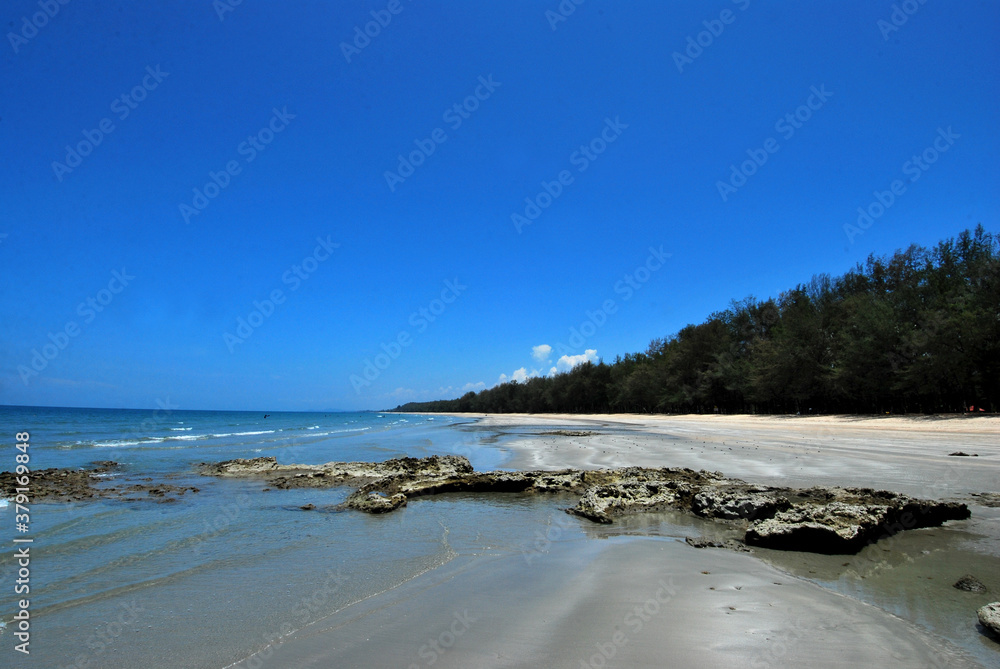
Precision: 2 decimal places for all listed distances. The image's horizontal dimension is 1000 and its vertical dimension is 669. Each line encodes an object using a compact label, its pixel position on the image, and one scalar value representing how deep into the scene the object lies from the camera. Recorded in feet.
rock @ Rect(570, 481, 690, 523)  29.35
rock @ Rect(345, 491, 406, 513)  31.58
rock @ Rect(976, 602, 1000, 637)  12.49
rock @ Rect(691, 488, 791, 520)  25.96
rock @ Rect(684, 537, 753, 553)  21.95
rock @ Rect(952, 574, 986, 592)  15.85
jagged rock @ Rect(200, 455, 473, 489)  42.93
